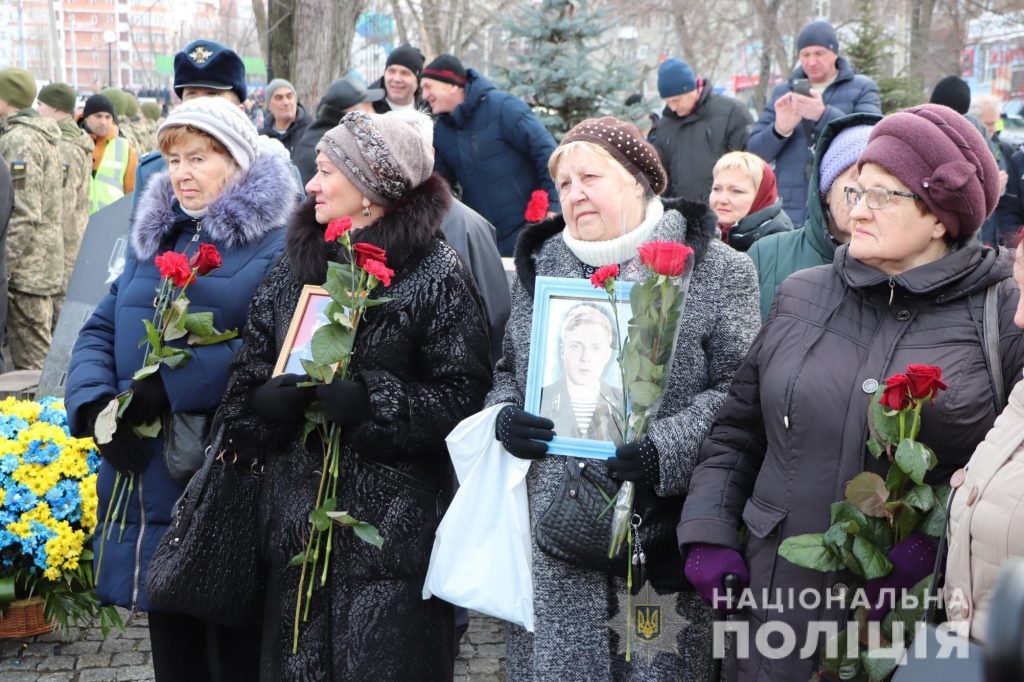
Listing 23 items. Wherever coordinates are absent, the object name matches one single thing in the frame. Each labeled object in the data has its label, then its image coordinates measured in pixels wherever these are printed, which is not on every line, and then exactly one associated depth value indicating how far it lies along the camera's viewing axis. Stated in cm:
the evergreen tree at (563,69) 1027
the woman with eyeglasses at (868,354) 269
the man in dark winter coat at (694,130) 953
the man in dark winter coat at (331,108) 791
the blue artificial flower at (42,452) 493
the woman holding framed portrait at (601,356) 329
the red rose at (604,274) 306
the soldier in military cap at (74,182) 993
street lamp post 3580
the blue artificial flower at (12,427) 503
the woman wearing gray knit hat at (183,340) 376
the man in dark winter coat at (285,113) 976
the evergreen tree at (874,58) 1834
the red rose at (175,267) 358
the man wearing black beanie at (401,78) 836
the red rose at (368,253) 330
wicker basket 499
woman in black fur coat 344
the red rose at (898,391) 252
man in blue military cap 546
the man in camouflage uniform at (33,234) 924
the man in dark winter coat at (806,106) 779
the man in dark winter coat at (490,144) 719
